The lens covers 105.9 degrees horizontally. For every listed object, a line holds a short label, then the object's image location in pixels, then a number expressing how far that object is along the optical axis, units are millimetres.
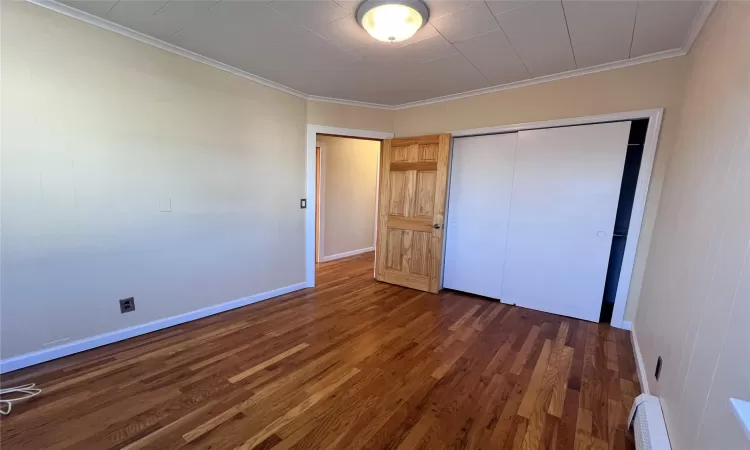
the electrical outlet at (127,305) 2311
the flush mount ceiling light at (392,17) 1727
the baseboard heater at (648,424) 1275
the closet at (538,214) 2760
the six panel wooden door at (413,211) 3496
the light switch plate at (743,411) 683
